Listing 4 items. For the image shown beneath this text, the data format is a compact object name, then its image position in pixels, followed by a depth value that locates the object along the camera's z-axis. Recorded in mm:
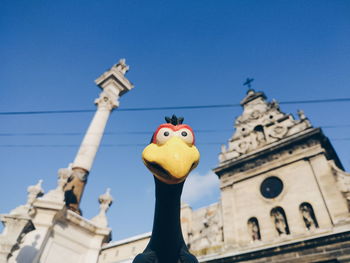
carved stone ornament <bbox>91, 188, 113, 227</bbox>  9278
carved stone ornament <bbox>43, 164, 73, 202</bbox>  8156
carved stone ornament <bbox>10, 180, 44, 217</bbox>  7557
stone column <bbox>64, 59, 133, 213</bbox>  10453
